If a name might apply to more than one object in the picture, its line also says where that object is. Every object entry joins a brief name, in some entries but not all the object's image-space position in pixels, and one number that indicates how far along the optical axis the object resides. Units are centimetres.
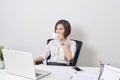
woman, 260
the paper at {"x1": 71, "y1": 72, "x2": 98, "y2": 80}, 181
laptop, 171
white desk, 183
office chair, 258
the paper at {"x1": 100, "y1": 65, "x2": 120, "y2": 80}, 154
